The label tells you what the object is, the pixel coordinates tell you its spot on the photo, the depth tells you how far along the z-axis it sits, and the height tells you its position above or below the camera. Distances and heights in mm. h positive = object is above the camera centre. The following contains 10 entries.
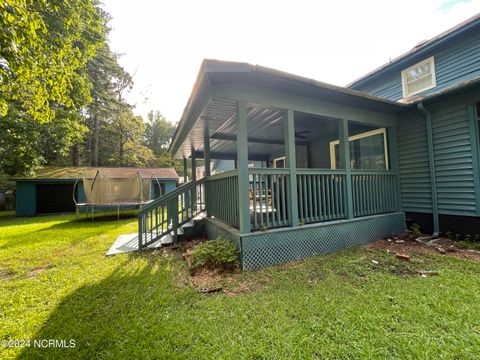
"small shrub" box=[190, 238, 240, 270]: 3602 -1177
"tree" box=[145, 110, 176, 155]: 29625 +8301
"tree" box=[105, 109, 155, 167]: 20094 +5191
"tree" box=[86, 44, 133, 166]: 17328 +8600
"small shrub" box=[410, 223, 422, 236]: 5339 -1216
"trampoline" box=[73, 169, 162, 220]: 9539 +43
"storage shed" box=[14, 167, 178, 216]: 12156 +193
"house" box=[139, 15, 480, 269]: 3715 +760
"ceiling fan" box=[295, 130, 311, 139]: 7188 +1838
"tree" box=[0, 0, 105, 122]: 2595 +2145
